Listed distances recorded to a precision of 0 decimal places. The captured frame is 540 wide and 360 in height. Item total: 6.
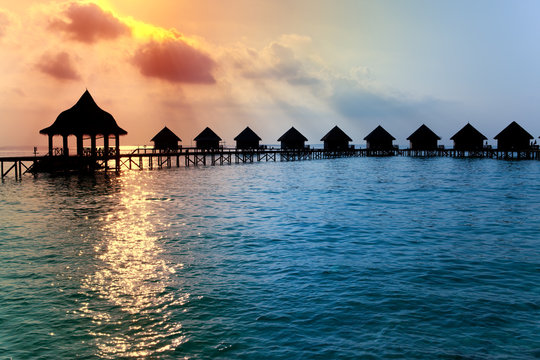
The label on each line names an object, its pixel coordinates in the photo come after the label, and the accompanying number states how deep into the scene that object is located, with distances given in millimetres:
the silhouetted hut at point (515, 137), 61188
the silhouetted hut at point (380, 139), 75000
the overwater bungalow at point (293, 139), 72250
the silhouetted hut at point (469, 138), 66269
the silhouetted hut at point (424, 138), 70594
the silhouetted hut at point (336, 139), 73875
